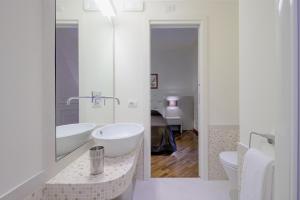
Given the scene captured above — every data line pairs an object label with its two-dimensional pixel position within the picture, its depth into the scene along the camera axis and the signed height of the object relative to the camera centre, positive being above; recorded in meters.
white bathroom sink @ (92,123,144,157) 1.32 -0.33
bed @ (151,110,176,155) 3.59 -0.83
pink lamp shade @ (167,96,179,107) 5.54 -0.14
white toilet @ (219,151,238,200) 1.87 -0.72
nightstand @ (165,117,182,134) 5.47 -0.73
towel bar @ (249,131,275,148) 0.98 -0.21
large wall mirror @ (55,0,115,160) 1.21 +0.21
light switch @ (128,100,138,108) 2.43 -0.09
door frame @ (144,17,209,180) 2.42 +0.11
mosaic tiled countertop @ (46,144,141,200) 0.96 -0.45
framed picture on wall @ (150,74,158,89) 5.73 +0.52
